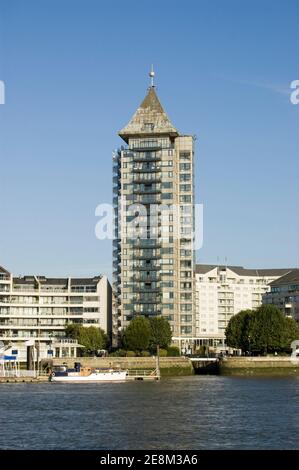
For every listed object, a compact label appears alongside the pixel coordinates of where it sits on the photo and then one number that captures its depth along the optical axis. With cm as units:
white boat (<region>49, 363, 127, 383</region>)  16400
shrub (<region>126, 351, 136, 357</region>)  19862
